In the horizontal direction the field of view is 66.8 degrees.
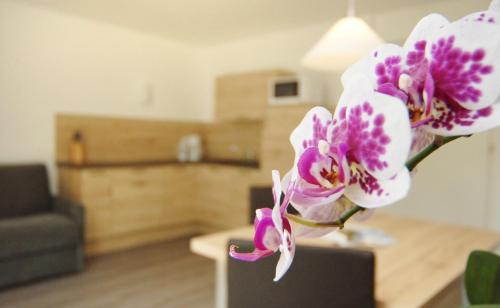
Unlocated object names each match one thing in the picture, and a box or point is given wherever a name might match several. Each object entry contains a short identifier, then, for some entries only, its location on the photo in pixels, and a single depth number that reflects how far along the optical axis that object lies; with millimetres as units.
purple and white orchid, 231
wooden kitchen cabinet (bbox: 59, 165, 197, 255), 4004
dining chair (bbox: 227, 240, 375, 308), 983
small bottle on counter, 4266
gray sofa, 3121
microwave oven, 4109
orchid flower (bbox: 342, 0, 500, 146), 233
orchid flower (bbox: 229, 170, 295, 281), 266
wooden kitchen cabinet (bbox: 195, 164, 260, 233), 4617
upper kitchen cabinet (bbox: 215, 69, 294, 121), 4586
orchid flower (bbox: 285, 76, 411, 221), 225
